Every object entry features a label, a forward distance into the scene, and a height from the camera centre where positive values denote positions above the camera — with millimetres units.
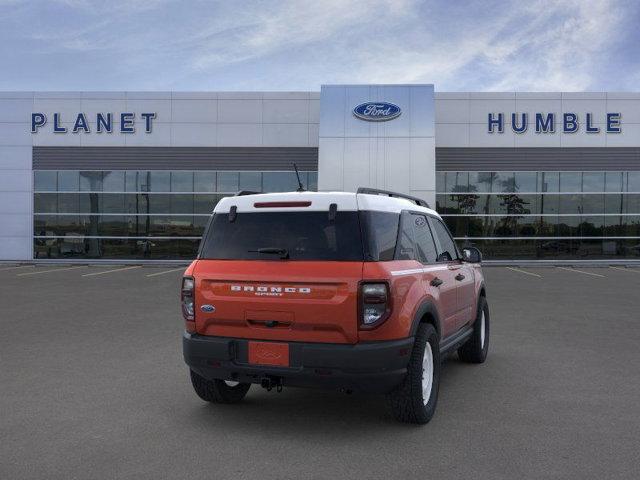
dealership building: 26203 +2917
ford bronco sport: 4160 -505
